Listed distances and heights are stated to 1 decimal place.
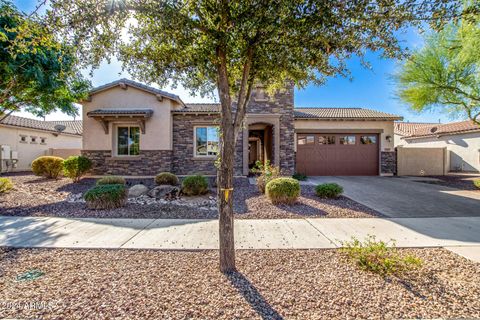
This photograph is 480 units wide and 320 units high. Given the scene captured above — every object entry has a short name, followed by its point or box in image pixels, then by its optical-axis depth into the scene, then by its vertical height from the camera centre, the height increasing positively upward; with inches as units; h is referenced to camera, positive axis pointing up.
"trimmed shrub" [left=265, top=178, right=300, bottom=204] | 300.2 -44.3
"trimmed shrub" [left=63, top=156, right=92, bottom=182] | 455.5 -18.5
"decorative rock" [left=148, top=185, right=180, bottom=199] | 366.0 -55.8
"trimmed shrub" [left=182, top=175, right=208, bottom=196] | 369.4 -45.3
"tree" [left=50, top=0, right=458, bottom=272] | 124.3 +76.5
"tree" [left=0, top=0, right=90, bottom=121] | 123.2 +123.8
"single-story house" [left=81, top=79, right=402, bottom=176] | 496.4 +61.8
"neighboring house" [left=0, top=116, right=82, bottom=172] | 682.2 +61.3
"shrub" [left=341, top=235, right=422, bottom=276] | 132.6 -62.9
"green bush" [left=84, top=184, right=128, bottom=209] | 277.7 -48.6
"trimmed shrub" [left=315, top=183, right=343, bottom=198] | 335.3 -49.0
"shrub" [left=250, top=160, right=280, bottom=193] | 372.2 -31.4
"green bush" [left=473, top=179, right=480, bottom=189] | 439.6 -48.9
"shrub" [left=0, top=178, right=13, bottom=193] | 363.4 -45.1
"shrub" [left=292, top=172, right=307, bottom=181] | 525.3 -42.6
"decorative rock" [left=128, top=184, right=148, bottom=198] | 372.6 -56.1
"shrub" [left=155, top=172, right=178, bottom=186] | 430.9 -40.5
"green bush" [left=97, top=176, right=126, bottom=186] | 383.5 -39.6
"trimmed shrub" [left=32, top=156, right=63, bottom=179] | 491.8 -17.8
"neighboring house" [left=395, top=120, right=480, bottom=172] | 733.3 +63.6
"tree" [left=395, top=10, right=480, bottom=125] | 405.1 +157.6
